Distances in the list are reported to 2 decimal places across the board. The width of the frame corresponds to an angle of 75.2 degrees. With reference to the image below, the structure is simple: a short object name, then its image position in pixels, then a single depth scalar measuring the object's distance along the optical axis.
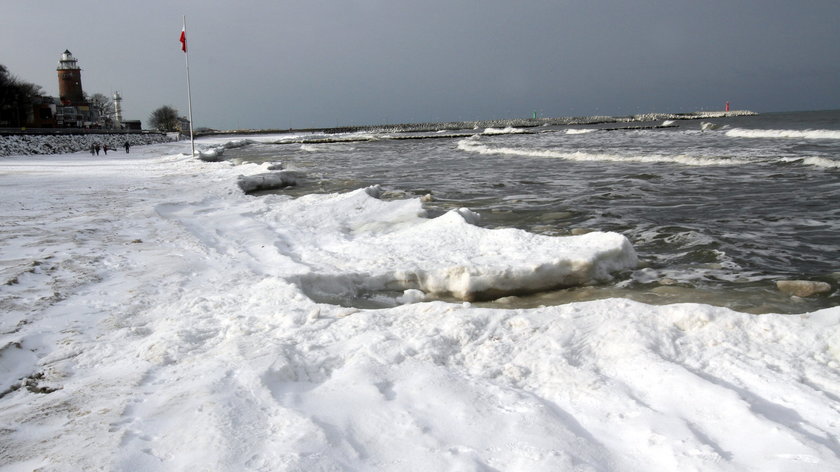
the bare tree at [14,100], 65.25
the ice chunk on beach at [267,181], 14.68
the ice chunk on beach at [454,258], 5.45
